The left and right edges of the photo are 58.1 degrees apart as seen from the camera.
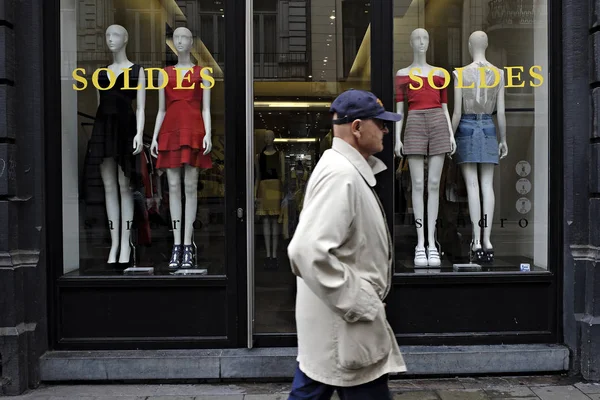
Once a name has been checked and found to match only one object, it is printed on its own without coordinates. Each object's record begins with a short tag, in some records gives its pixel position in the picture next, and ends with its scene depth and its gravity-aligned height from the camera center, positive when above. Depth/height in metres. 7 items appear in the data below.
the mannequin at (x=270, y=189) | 5.27 +0.03
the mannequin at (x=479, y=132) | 5.29 +0.58
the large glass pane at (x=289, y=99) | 5.16 +0.92
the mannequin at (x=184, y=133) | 5.11 +0.57
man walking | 2.11 -0.31
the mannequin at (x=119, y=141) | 5.15 +0.50
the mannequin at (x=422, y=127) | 5.21 +0.62
